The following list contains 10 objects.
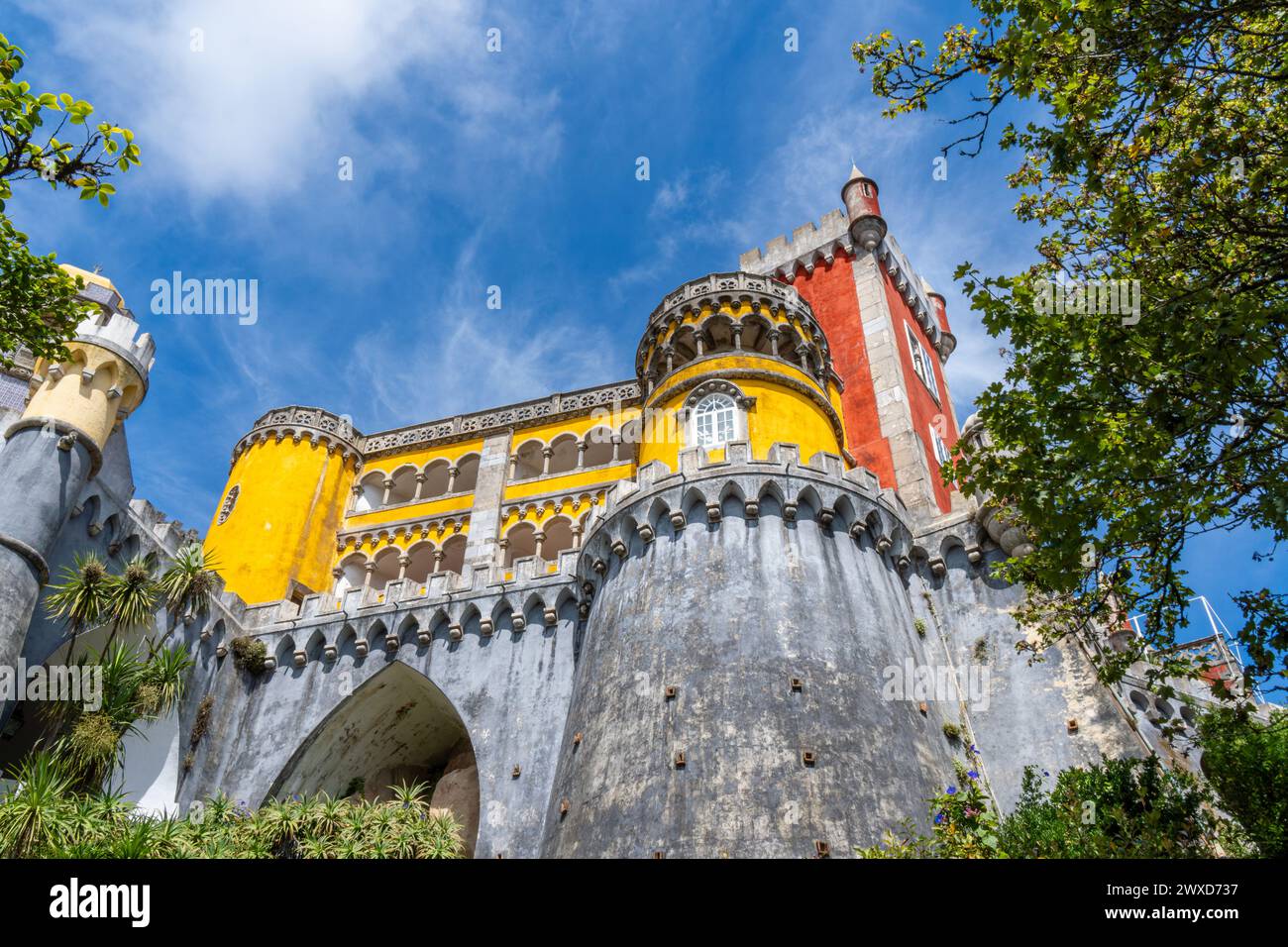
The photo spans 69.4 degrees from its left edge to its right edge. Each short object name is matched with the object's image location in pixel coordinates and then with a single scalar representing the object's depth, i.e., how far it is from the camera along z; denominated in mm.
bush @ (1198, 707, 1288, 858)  14664
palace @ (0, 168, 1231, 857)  16516
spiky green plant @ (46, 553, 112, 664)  18625
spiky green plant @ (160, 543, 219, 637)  21852
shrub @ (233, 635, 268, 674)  24734
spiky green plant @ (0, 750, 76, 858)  14711
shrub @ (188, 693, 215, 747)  22734
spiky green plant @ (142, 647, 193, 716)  19625
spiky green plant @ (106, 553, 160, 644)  19375
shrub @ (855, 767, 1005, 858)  12547
